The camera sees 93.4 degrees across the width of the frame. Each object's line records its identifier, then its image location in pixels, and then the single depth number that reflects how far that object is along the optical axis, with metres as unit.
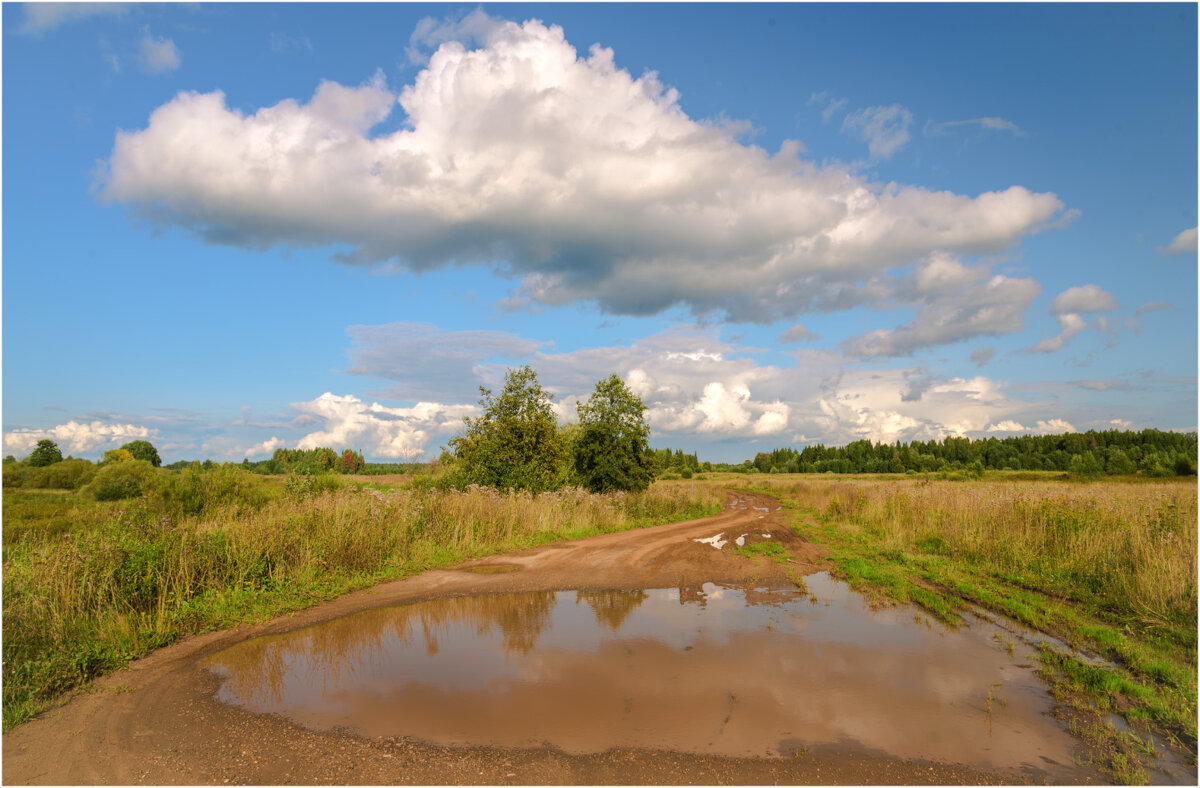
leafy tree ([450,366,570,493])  23.41
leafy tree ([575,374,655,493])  27.94
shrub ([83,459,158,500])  33.41
